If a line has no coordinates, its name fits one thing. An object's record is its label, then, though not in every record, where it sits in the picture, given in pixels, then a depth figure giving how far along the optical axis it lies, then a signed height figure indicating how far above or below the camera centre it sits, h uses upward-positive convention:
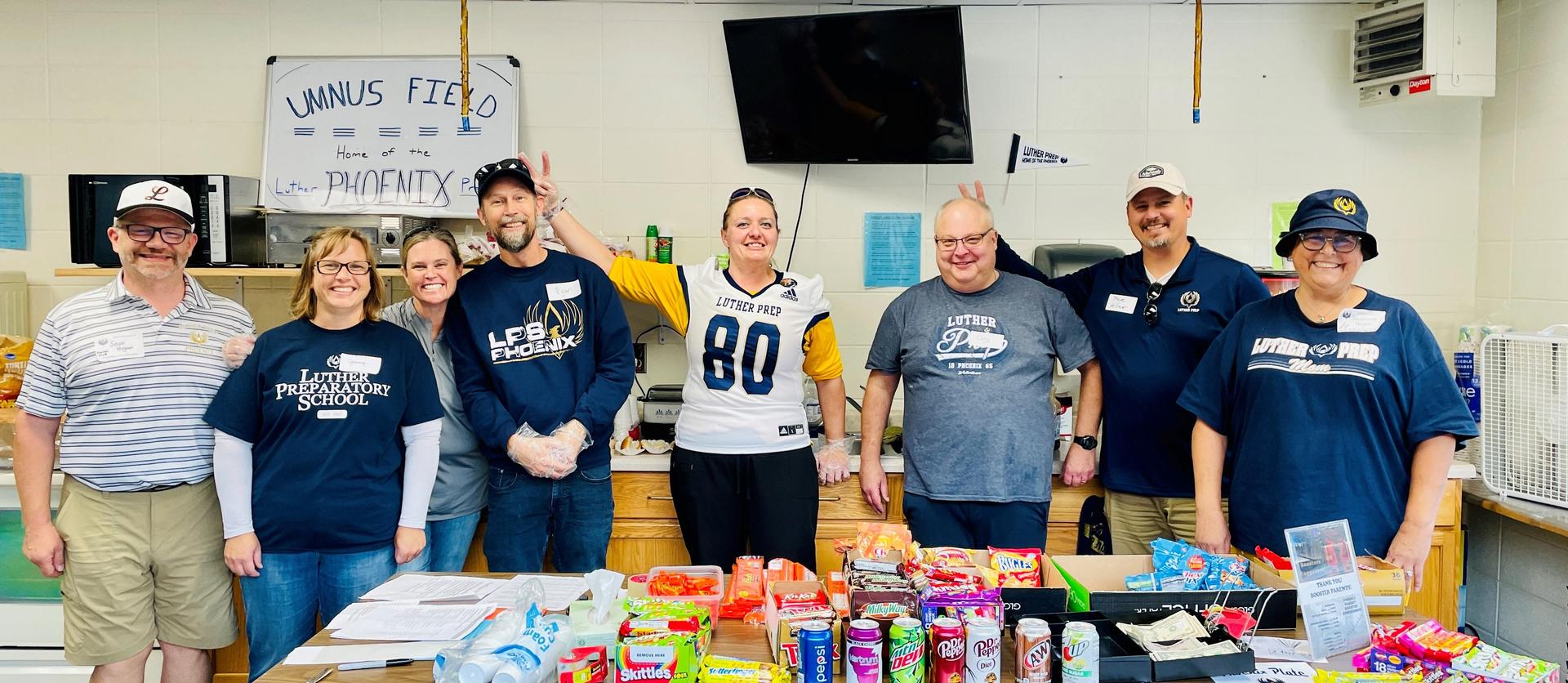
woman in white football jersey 2.79 -0.28
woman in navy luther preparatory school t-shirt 2.29 -0.35
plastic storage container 1.84 -0.55
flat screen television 3.43 +0.82
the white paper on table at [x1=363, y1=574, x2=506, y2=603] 2.00 -0.59
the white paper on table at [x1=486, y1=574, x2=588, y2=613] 1.95 -0.59
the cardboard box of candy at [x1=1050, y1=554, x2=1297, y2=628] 1.78 -0.54
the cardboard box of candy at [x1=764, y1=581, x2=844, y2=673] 1.60 -0.53
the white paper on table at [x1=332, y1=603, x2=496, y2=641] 1.78 -0.60
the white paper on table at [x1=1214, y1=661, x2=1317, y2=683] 1.61 -0.61
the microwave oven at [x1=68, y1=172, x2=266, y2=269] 3.28 +0.32
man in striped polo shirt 2.39 -0.35
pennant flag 3.75 +0.60
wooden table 1.63 -0.61
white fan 2.85 -0.31
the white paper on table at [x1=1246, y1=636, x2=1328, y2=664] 1.71 -0.61
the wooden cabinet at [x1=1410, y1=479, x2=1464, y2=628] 3.12 -0.81
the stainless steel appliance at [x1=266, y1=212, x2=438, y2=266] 3.35 +0.27
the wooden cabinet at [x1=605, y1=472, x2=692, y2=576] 3.20 -0.72
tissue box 1.61 -0.55
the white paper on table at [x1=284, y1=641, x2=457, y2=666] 1.69 -0.61
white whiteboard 3.66 +0.68
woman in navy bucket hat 2.23 -0.22
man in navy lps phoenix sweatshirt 2.62 -0.18
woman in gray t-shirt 2.63 -0.39
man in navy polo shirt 2.78 -0.08
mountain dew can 1.51 -0.54
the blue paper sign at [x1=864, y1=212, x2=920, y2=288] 3.77 +0.26
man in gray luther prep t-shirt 2.71 -0.23
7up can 1.49 -0.53
